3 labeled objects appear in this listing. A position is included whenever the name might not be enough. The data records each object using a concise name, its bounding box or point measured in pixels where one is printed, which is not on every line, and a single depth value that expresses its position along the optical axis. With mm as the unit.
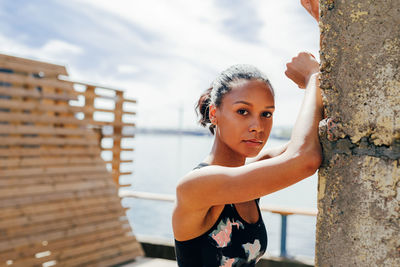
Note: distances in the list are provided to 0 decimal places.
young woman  930
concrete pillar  834
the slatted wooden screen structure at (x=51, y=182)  4773
